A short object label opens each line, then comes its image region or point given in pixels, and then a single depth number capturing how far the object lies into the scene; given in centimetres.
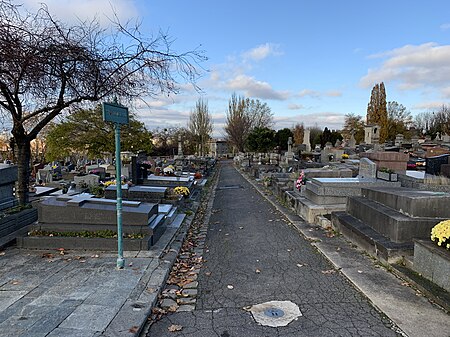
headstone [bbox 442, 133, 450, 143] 3188
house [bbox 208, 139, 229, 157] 6433
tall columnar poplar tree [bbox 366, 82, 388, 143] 4731
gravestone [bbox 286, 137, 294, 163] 2392
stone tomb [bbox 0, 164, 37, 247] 560
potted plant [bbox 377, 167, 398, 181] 917
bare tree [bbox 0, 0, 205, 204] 466
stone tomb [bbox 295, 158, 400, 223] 797
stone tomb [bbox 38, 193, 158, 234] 549
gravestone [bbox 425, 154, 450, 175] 976
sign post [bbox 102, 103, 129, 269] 405
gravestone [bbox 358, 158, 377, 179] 943
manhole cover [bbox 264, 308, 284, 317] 333
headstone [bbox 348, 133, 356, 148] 3281
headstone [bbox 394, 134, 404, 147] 3154
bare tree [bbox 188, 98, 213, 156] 5100
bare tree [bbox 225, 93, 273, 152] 4922
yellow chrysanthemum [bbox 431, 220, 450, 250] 385
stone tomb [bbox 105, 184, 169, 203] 884
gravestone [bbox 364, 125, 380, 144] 3463
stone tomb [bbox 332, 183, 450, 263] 485
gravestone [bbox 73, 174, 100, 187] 1291
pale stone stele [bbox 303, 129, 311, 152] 3812
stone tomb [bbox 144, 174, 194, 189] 1237
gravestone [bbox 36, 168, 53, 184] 1578
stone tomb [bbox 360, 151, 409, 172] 1123
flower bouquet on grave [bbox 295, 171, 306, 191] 1047
